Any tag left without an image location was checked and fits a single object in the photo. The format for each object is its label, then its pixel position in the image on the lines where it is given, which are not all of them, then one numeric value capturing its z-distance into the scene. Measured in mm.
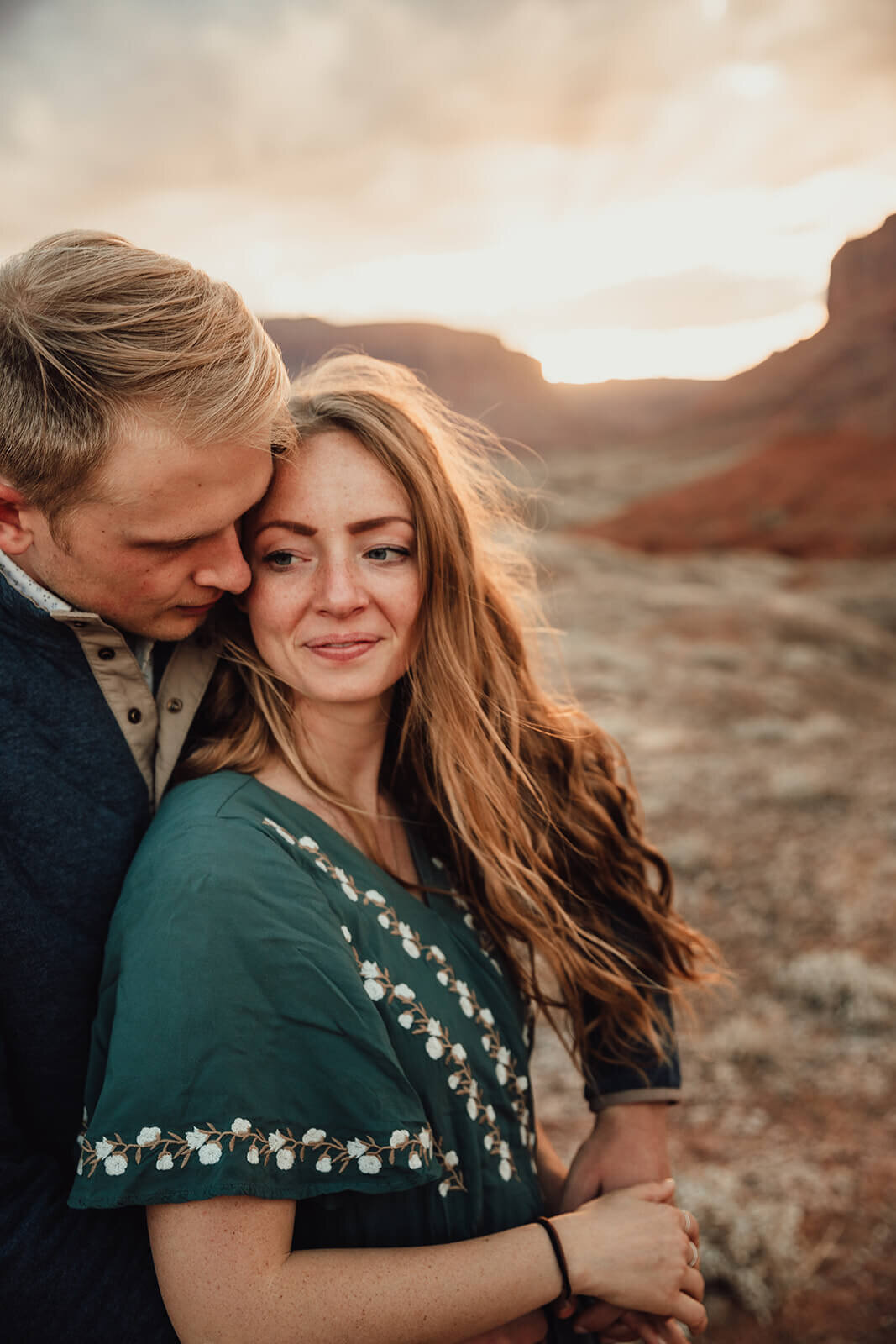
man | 657
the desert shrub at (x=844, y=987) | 1655
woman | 622
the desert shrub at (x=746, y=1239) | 1160
